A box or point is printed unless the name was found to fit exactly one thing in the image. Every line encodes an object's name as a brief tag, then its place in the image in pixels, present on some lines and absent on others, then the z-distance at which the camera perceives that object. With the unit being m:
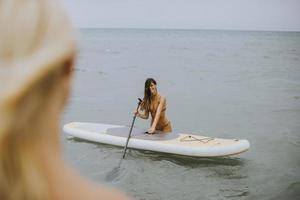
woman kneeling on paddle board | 9.01
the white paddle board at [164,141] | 8.64
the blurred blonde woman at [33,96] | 0.74
